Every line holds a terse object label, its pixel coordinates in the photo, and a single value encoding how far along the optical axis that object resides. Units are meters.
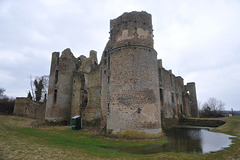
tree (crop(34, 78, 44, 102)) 43.06
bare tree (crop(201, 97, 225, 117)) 38.06
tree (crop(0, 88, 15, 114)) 35.02
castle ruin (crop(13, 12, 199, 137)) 13.23
